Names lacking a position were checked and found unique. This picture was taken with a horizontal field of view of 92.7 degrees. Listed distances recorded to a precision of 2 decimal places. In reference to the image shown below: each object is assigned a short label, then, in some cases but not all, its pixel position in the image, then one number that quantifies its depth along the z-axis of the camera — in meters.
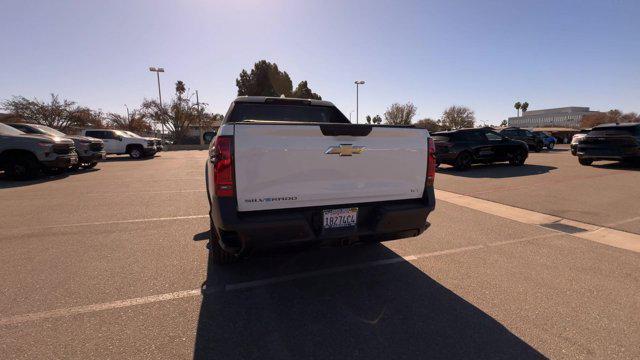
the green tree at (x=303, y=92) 57.67
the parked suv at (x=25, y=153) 9.67
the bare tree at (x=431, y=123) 71.81
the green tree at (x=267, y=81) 56.31
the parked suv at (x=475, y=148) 11.60
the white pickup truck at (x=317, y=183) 2.45
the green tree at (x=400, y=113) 66.74
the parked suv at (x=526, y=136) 19.36
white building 140.62
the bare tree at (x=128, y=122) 49.45
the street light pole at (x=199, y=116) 45.47
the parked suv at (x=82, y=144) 11.42
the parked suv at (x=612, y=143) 10.69
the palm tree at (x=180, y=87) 64.36
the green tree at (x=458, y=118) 69.62
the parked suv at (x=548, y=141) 23.21
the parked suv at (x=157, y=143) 20.72
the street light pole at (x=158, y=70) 37.82
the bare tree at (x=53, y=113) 34.59
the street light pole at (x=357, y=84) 42.61
